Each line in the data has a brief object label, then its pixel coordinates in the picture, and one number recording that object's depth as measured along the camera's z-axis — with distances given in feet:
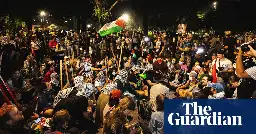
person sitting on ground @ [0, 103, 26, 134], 8.54
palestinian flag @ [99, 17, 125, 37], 26.79
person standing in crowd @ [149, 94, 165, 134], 9.77
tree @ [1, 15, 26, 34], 44.58
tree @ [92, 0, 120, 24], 40.46
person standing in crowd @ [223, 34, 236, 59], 29.41
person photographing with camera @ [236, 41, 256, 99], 8.36
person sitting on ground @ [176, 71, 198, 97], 13.99
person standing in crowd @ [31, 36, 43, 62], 30.42
